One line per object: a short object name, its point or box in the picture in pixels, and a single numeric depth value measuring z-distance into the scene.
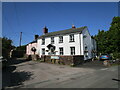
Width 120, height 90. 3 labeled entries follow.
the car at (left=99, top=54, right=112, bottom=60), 19.62
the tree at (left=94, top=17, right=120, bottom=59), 22.46
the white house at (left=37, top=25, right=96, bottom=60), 19.09
